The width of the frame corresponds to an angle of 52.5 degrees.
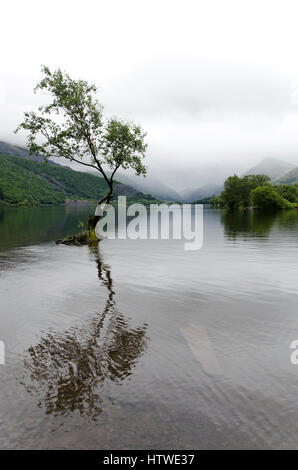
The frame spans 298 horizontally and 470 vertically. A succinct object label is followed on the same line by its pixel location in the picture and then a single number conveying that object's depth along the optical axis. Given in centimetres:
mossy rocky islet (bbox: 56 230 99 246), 4188
